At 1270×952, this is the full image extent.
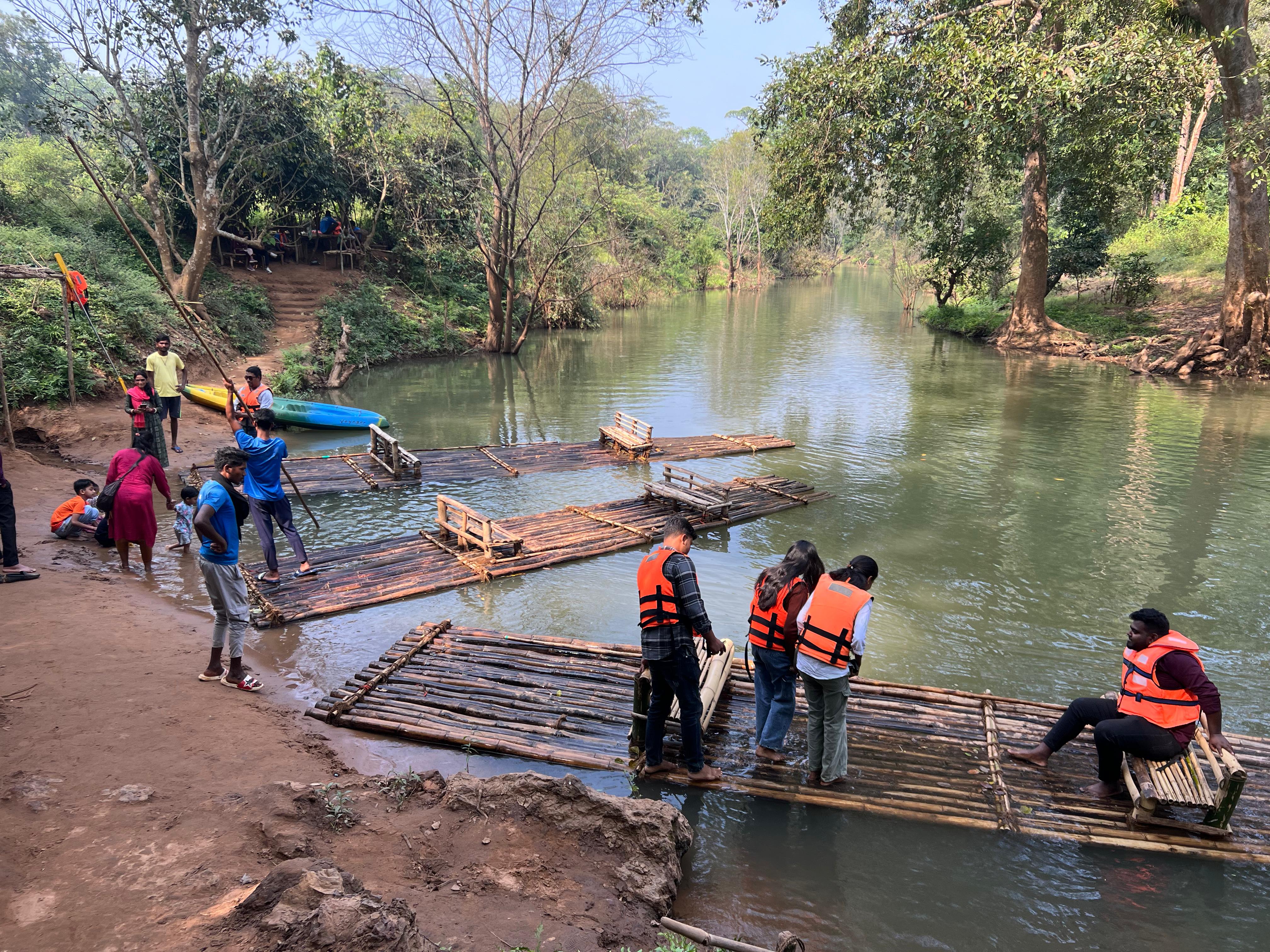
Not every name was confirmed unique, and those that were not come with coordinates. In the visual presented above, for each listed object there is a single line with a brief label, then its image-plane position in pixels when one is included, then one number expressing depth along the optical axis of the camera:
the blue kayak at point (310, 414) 14.58
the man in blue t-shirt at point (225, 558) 5.41
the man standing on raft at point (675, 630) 4.68
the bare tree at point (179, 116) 17.34
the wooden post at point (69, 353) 11.07
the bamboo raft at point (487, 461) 11.55
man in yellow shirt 11.25
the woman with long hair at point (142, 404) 9.59
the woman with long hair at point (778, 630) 4.89
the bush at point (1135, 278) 26.83
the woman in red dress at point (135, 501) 7.63
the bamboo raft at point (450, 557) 7.56
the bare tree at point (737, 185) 56.34
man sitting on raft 4.57
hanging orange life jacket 11.30
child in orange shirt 8.47
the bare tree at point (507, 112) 20.69
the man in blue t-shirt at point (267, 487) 7.39
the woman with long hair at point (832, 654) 4.61
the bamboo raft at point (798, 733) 4.65
